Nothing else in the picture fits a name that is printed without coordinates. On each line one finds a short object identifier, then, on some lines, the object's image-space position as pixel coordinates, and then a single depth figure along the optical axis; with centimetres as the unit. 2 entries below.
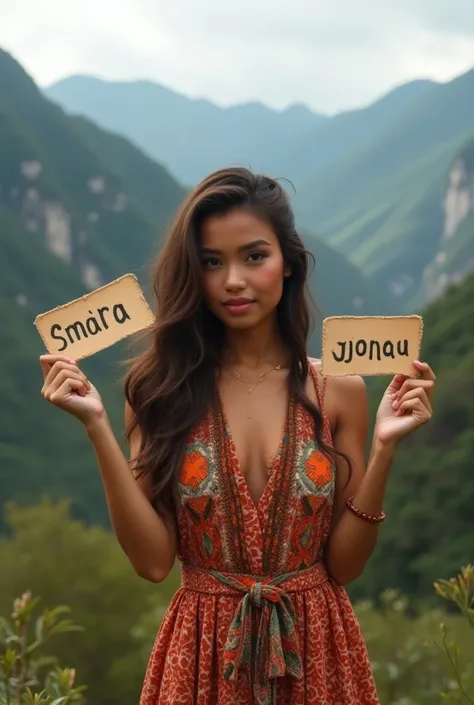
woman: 321
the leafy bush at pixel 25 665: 329
